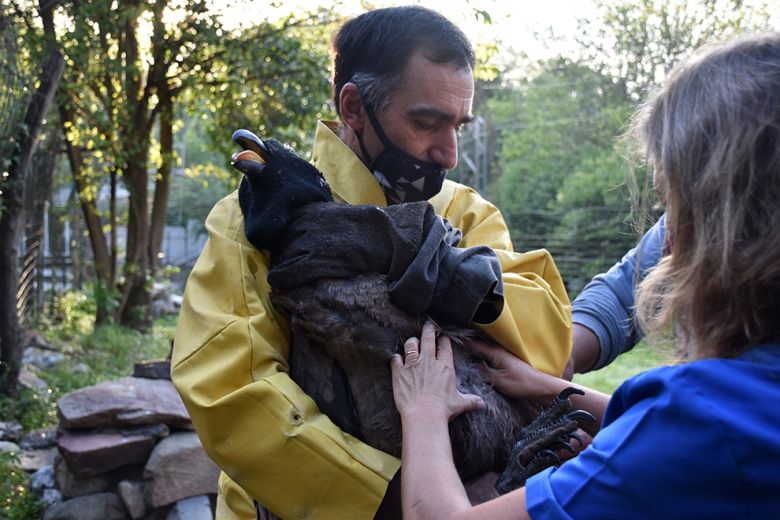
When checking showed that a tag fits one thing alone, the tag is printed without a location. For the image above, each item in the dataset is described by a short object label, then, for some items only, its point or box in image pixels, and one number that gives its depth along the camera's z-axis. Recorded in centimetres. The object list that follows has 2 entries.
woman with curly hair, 124
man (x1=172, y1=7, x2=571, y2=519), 193
